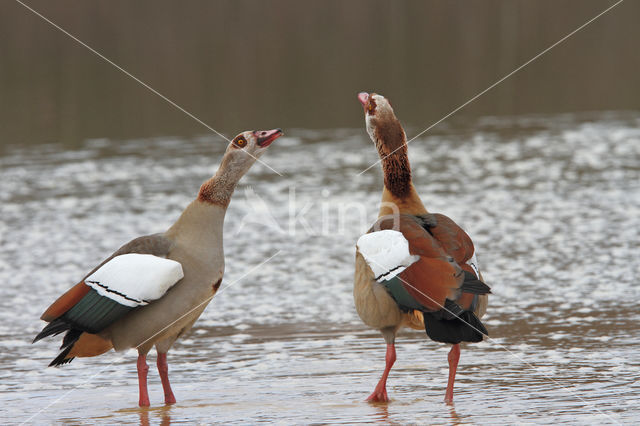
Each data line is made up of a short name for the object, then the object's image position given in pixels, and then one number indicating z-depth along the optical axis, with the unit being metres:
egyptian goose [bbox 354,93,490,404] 13.34
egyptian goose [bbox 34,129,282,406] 14.20
